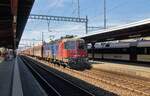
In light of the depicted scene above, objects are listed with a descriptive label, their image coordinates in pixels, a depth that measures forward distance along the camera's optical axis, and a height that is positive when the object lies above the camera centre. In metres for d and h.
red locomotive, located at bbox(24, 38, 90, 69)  13.71 -0.15
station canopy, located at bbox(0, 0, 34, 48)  7.09 +2.32
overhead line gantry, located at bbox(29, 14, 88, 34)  21.40 +5.04
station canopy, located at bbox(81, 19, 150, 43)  12.90 +2.19
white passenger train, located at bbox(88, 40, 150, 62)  16.04 +0.03
